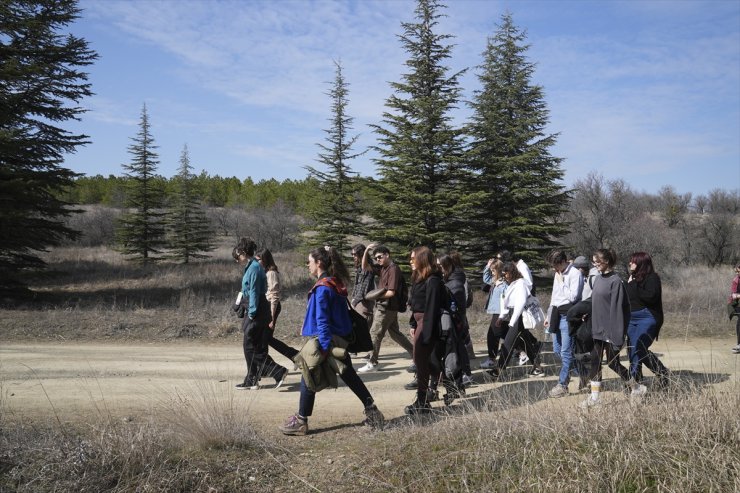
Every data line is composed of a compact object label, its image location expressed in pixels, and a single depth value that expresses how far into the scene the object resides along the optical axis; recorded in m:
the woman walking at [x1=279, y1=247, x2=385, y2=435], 5.59
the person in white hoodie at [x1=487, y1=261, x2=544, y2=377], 8.44
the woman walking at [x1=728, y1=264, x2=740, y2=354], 11.70
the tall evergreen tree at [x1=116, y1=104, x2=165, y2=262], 36.81
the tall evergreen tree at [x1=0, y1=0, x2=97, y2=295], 18.91
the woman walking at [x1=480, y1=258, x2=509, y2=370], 9.23
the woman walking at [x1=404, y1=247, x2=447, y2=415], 6.28
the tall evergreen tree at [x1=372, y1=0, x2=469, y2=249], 25.06
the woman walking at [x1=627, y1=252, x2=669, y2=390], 7.07
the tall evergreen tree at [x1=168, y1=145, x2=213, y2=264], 39.88
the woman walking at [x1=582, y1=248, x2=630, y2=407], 6.75
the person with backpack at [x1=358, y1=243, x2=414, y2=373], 8.45
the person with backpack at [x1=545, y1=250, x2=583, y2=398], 7.58
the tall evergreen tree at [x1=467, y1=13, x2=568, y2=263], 27.34
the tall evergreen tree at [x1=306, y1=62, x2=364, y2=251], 29.55
